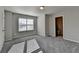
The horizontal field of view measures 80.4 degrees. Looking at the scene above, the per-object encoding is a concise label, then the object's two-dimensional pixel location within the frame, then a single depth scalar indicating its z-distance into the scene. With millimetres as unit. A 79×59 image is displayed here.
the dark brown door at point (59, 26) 4521
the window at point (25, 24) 4163
